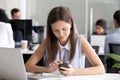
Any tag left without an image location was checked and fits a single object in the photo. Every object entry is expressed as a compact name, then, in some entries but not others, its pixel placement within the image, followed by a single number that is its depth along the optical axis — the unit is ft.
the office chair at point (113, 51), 12.45
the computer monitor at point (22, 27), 14.67
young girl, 7.77
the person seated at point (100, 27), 21.79
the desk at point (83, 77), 6.65
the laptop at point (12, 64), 5.94
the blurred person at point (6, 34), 13.73
